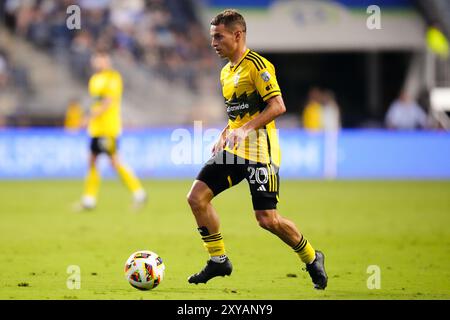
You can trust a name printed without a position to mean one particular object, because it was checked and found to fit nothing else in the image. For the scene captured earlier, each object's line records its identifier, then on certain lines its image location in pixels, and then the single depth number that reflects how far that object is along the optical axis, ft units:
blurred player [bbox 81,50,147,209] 100.94
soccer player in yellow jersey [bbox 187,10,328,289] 52.90
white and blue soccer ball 52.75
